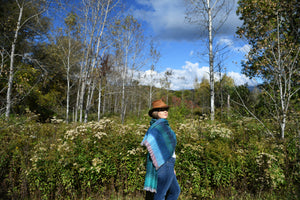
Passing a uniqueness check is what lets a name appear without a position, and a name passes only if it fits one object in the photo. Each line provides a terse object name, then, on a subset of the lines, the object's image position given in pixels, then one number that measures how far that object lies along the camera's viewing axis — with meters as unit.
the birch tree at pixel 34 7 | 8.23
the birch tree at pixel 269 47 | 5.25
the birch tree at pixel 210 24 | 9.28
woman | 2.42
